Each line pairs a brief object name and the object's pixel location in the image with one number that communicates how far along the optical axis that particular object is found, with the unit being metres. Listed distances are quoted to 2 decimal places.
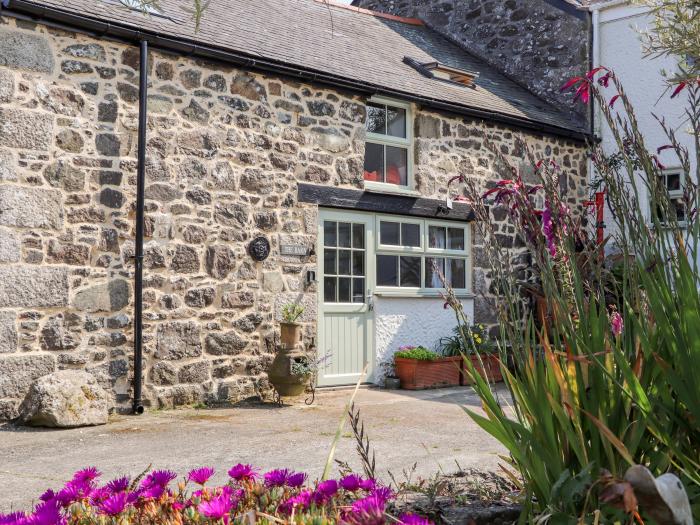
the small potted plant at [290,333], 8.18
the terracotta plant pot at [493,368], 9.92
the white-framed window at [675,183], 11.50
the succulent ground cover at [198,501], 1.73
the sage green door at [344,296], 9.08
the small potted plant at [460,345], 9.91
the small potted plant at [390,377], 9.51
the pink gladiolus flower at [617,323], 2.47
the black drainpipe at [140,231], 7.37
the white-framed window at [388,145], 9.76
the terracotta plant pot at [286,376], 7.97
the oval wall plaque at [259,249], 8.35
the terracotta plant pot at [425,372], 9.41
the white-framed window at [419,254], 9.78
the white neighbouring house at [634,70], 11.74
